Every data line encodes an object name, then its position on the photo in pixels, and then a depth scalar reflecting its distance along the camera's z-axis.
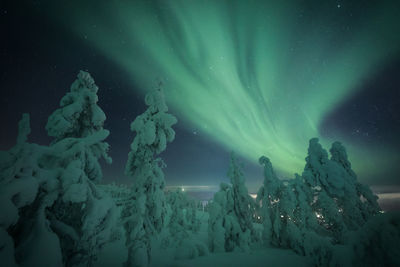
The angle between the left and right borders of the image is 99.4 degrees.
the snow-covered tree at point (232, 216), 20.08
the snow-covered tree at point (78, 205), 4.88
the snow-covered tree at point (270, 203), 22.31
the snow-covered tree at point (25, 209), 3.30
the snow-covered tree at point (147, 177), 11.47
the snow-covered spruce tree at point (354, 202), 20.44
